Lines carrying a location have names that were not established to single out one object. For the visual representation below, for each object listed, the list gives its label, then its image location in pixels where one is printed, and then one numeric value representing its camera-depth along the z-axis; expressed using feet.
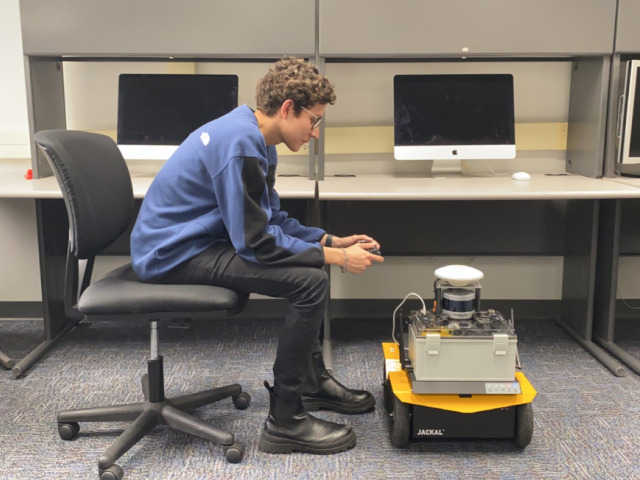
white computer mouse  8.04
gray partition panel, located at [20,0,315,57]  7.65
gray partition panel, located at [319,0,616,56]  7.64
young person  4.94
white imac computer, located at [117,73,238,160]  8.17
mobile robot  5.38
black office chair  4.98
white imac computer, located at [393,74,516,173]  8.22
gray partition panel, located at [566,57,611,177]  7.94
